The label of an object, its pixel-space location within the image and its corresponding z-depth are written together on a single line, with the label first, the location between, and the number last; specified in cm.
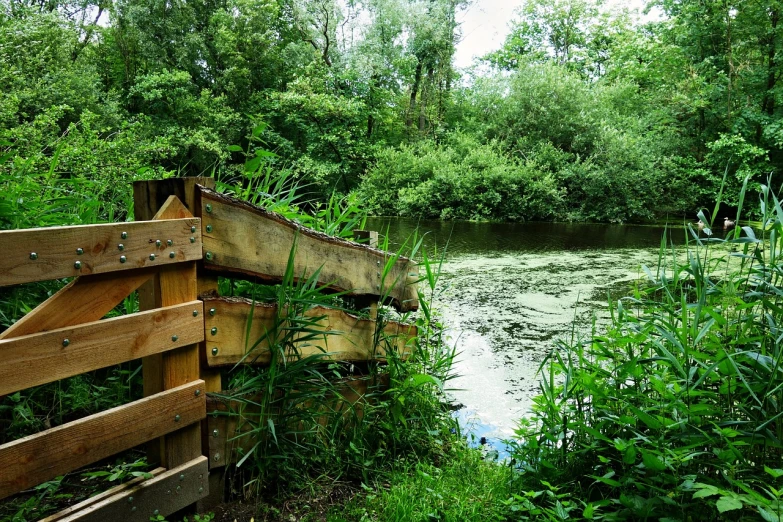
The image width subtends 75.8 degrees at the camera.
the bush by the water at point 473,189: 1568
